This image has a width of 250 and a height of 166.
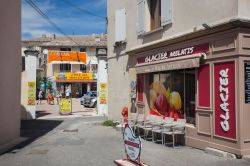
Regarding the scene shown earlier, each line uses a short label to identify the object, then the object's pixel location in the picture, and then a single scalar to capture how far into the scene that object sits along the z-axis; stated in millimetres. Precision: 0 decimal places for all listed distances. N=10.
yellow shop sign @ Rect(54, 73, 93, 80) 35383
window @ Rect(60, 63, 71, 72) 36902
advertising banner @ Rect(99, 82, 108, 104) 16623
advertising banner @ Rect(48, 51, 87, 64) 30813
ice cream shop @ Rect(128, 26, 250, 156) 6252
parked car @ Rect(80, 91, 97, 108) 21752
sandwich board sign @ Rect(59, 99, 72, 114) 16986
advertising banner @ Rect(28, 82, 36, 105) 14858
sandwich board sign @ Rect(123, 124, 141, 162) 4511
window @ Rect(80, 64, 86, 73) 36972
